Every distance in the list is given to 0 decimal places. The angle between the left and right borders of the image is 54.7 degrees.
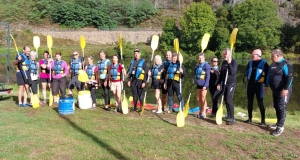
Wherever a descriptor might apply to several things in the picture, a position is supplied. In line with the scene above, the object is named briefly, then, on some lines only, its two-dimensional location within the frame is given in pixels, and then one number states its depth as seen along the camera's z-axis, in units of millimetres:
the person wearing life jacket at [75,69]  8109
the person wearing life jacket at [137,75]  7375
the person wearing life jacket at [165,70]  7365
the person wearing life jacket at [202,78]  6945
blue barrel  7199
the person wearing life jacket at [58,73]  8070
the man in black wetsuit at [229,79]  6305
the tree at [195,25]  44716
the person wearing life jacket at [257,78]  6105
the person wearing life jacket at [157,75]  7332
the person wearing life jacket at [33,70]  8055
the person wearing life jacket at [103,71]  7661
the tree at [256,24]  43906
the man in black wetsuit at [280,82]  5445
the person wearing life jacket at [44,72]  8242
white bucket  7715
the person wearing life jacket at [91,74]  7909
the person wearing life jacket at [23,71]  7758
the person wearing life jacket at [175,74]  7172
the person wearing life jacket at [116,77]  7461
